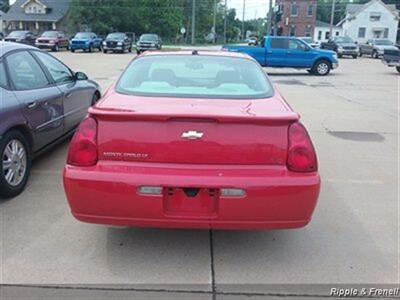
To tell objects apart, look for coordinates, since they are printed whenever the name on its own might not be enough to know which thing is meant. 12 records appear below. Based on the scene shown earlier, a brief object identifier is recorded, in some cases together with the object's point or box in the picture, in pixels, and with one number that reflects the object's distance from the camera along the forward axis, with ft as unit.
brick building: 252.21
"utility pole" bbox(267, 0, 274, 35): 113.52
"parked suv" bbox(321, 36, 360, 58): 118.62
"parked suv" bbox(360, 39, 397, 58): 117.34
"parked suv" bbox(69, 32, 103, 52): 119.14
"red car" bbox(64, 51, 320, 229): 9.67
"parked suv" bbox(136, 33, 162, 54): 117.19
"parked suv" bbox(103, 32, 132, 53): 117.80
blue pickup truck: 67.00
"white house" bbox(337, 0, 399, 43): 226.99
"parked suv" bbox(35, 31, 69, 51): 122.11
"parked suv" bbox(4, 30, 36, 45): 119.09
